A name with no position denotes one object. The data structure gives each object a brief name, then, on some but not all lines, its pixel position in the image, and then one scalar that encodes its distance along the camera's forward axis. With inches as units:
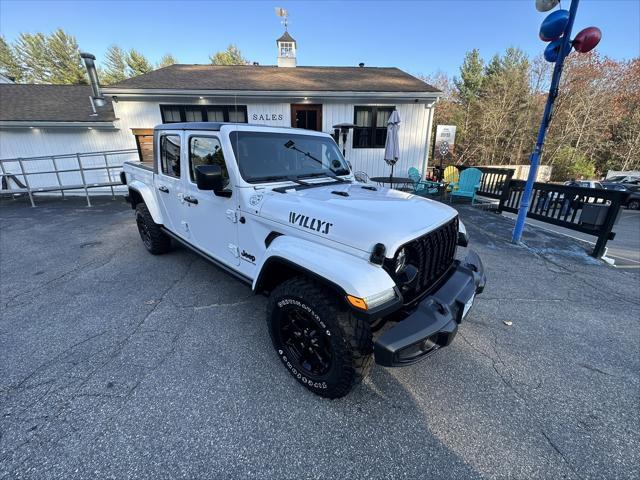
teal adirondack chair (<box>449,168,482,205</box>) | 342.9
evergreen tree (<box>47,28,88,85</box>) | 1088.2
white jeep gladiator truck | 66.2
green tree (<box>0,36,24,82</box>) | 1042.7
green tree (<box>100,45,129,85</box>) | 1235.2
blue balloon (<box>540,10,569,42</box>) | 168.8
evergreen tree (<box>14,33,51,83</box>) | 1073.5
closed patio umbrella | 306.2
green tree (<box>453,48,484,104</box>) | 998.6
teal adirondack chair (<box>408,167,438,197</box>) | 375.9
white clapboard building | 363.9
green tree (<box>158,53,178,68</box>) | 1412.5
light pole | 165.6
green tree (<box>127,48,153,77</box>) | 1241.4
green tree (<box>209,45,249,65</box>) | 1389.0
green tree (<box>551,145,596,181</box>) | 863.7
